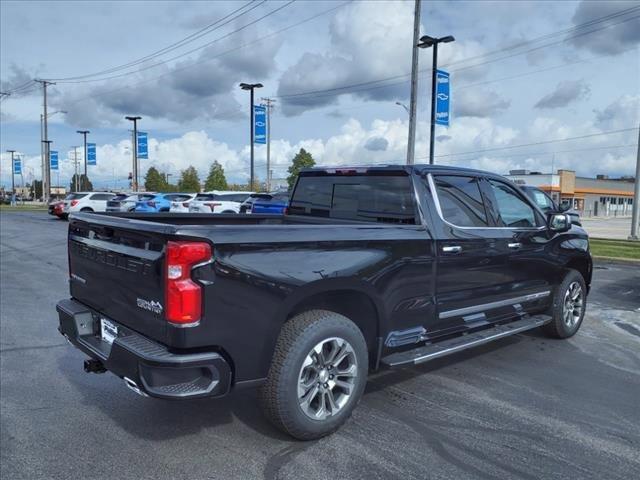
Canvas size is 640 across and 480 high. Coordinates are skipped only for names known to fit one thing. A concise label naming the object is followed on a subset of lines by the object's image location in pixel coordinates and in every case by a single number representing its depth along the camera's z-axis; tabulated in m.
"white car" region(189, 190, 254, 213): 25.27
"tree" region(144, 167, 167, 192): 94.94
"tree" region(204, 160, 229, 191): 77.50
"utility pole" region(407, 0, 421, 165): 20.89
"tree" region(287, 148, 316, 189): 64.94
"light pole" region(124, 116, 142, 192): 46.91
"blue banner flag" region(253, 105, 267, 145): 33.84
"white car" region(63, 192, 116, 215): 30.18
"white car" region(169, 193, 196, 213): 26.91
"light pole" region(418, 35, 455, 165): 21.42
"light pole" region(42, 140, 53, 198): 56.56
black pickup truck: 3.09
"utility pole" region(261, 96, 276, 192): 45.91
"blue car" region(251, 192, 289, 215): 19.56
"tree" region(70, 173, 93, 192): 116.22
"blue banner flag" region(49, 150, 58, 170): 60.12
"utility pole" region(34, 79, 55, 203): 56.36
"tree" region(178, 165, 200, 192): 87.44
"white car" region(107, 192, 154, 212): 29.00
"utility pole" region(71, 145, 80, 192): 95.55
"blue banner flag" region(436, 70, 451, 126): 21.33
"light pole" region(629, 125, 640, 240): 21.47
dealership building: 61.53
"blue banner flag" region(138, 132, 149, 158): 43.12
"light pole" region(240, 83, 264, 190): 35.12
